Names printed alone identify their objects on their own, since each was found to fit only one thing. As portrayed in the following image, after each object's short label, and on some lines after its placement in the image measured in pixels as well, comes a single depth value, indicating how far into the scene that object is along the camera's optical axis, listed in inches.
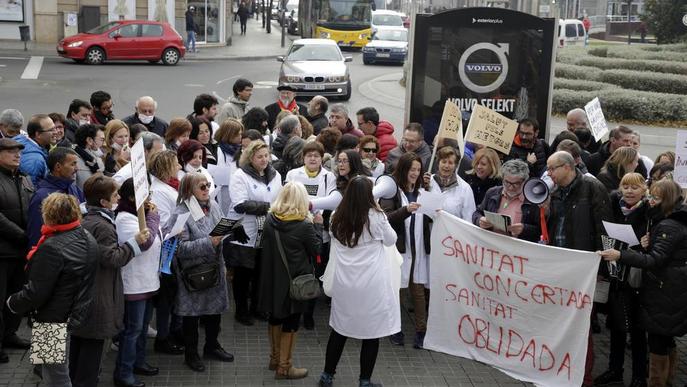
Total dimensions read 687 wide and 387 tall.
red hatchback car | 1240.8
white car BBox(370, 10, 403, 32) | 1660.9
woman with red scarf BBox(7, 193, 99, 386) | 243.1
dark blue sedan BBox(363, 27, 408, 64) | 1445.6
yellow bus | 1605.6
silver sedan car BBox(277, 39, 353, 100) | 997.2
